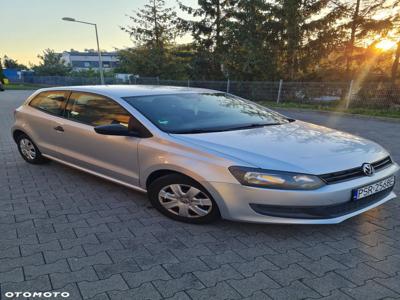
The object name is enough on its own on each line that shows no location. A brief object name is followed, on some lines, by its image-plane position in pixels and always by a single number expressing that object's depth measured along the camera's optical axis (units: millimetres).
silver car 2863
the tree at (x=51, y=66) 55594
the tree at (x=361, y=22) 16547
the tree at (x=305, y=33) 18703
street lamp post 24014
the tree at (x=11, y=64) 78475
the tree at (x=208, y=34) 25469
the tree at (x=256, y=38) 21500
